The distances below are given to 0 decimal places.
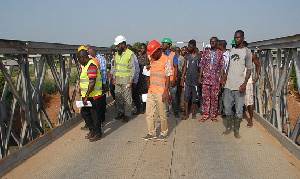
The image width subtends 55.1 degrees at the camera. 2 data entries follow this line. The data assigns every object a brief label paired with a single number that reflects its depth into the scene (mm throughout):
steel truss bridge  4148
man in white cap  5973
